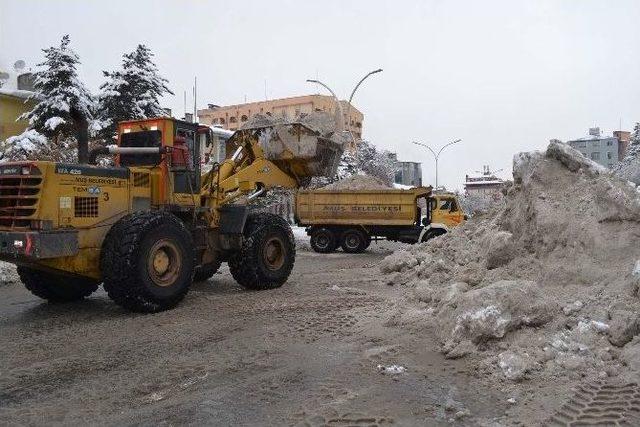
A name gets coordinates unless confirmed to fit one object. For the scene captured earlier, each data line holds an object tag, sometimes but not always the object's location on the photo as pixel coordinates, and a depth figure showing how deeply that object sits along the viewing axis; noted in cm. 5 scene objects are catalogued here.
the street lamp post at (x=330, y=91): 2547
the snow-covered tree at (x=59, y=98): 2255
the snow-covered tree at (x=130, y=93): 2422
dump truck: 1883
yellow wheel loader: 712
